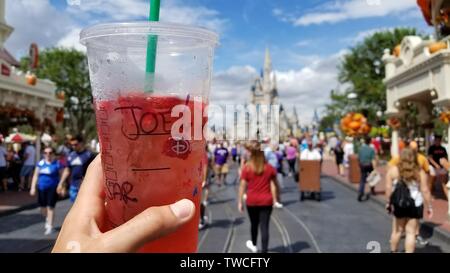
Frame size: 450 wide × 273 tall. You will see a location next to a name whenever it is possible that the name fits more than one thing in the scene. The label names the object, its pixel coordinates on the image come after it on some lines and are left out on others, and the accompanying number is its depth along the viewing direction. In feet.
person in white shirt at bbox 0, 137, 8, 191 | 37.42
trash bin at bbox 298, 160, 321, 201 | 34.27
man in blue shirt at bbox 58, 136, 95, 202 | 23.07
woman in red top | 18.11
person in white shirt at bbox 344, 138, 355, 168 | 50.98
